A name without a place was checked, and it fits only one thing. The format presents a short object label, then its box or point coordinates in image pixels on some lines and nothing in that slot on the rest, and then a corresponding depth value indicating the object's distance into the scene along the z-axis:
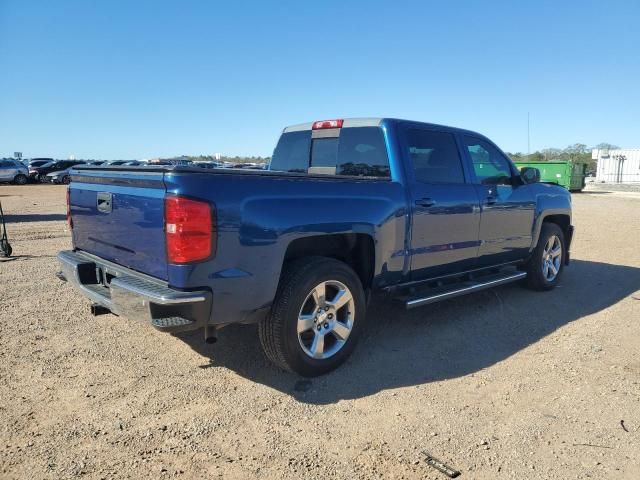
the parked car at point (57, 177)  33.88
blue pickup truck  3.04
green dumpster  29.38
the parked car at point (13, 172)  32.44
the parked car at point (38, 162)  35.62
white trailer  47.31
